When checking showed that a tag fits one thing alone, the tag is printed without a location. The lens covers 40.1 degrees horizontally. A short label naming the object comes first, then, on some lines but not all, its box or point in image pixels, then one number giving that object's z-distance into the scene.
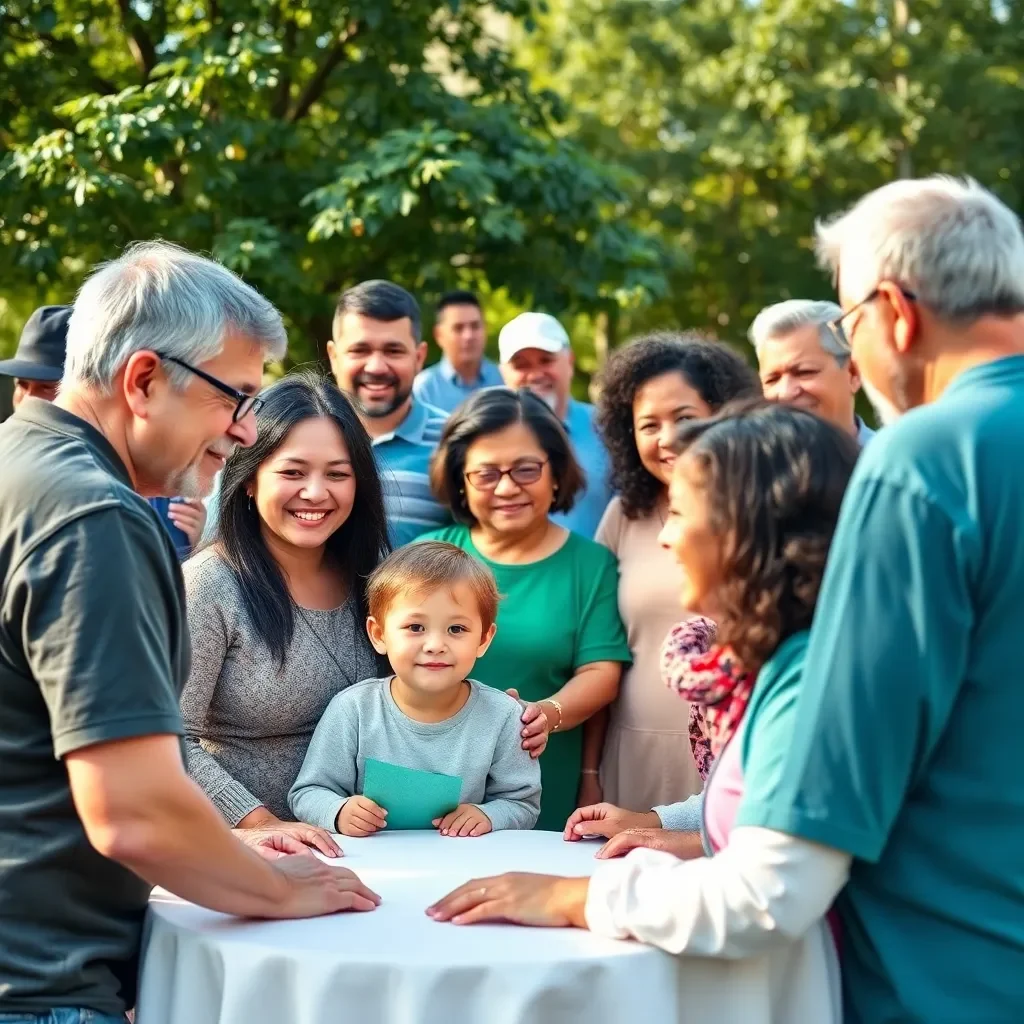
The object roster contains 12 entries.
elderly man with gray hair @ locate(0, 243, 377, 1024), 2.04
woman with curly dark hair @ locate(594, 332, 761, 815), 4.14
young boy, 3.20
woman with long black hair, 3.30
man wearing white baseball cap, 6.30
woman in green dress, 4.05
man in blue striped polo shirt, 5.43
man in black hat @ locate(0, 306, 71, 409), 4.39
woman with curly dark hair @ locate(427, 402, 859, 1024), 2.00
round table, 2.14
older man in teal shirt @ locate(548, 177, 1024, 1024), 1.87
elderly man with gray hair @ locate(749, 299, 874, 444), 4.50
